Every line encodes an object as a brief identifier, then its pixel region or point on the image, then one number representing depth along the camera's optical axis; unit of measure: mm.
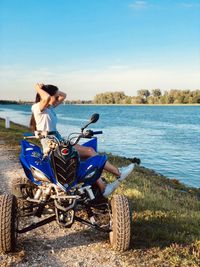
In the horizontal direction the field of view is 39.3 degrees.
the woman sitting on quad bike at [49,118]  4159
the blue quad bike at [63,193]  3563
